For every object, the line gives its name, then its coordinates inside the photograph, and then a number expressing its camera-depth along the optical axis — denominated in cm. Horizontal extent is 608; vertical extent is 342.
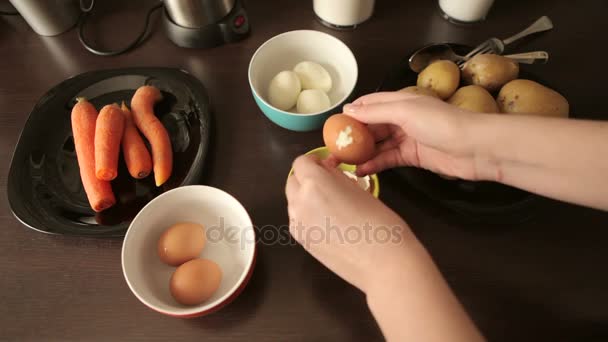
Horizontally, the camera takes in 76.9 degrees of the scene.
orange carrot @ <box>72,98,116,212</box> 69
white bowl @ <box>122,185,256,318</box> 58
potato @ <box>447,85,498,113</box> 68
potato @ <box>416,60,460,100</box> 73
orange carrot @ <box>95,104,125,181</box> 71
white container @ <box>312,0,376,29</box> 89
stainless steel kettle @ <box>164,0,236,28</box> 85
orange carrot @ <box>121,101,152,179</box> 73
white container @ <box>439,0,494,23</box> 90
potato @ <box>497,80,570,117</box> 68
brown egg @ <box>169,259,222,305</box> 59
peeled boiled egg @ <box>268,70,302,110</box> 77
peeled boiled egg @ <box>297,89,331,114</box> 76
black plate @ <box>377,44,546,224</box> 66
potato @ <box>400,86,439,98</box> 69
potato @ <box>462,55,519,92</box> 73
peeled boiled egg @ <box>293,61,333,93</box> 80
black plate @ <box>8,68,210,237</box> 70
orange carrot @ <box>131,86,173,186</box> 73
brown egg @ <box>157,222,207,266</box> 64
